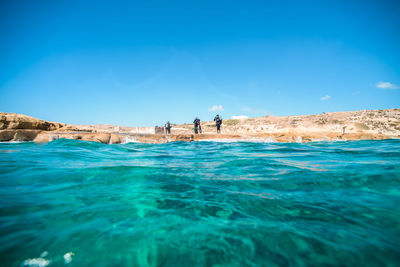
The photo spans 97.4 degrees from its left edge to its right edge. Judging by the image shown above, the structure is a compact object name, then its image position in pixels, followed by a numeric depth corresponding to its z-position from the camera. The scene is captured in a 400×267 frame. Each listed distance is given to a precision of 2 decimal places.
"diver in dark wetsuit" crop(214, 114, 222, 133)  17.32
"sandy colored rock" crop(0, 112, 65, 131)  8.43
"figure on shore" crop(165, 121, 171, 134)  19.74
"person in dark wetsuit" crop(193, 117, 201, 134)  18.14
